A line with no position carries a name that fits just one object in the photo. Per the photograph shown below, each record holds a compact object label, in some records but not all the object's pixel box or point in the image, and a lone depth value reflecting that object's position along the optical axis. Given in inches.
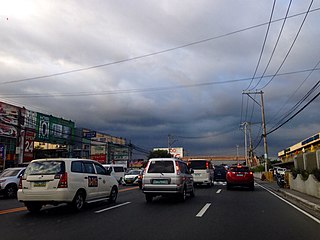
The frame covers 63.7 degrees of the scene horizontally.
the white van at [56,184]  317.1
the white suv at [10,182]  509.2
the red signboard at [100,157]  2128.5
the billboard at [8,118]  1197.5
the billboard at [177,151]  3014.5
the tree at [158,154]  2485.8
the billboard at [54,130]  1437.4
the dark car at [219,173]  1138.7
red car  665.9
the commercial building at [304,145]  1401.0
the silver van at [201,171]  728.8
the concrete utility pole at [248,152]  2097.6
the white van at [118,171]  929.2
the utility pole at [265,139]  1199.4
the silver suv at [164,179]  414.7
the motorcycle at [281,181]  753.2
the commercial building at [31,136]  1213.1
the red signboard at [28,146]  1306.0
